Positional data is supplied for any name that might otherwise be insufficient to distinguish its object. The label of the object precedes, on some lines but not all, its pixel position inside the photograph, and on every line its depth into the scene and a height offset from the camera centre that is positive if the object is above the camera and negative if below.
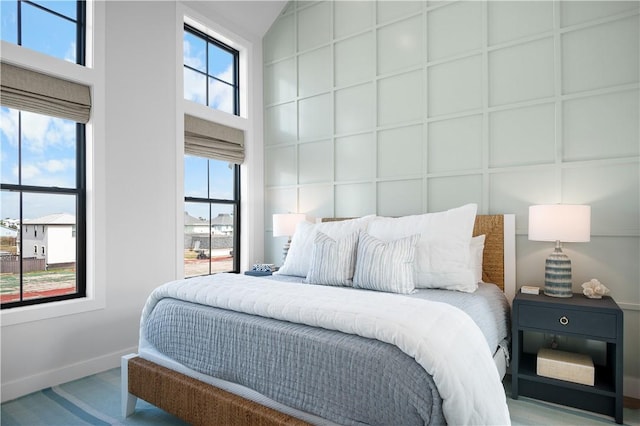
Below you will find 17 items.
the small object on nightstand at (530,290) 2.47 -0.51
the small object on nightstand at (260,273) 3.30 -0.54
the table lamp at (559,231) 2.29 -0.13
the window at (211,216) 3.63 -0.05
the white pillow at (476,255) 2.63 -0.31
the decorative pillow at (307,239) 2.84 -0.22
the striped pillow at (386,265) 2.26 -0.33
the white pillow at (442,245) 2.38 -0.22
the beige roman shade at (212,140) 3.53 +0.70
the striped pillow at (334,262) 2.46 -0.33
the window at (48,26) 2.52 +1.29
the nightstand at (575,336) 2.07 -0.70
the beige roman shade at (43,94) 2.40 +0.79
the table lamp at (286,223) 3.67 -0.11
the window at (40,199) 2.50 +0.09
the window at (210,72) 3.65 +1.41
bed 1.28 -0.57
